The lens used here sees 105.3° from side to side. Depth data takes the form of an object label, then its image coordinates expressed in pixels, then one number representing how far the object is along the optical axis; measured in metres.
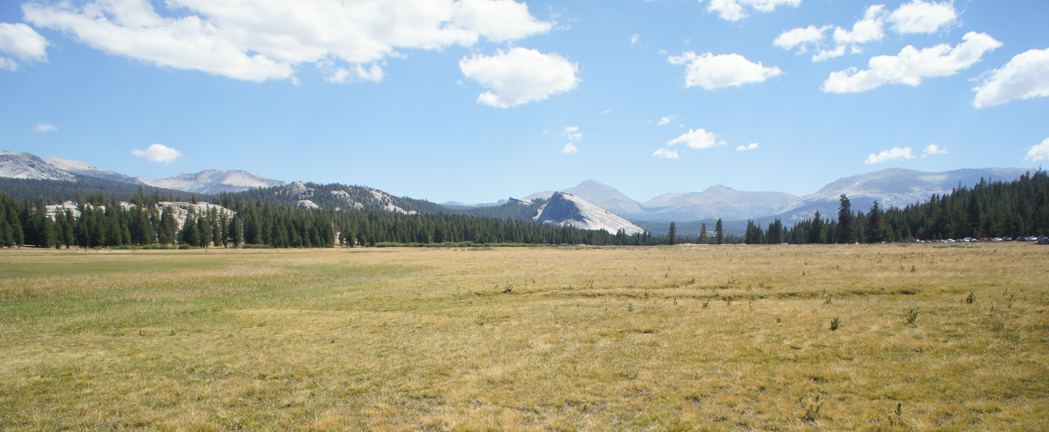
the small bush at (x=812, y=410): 8.66
